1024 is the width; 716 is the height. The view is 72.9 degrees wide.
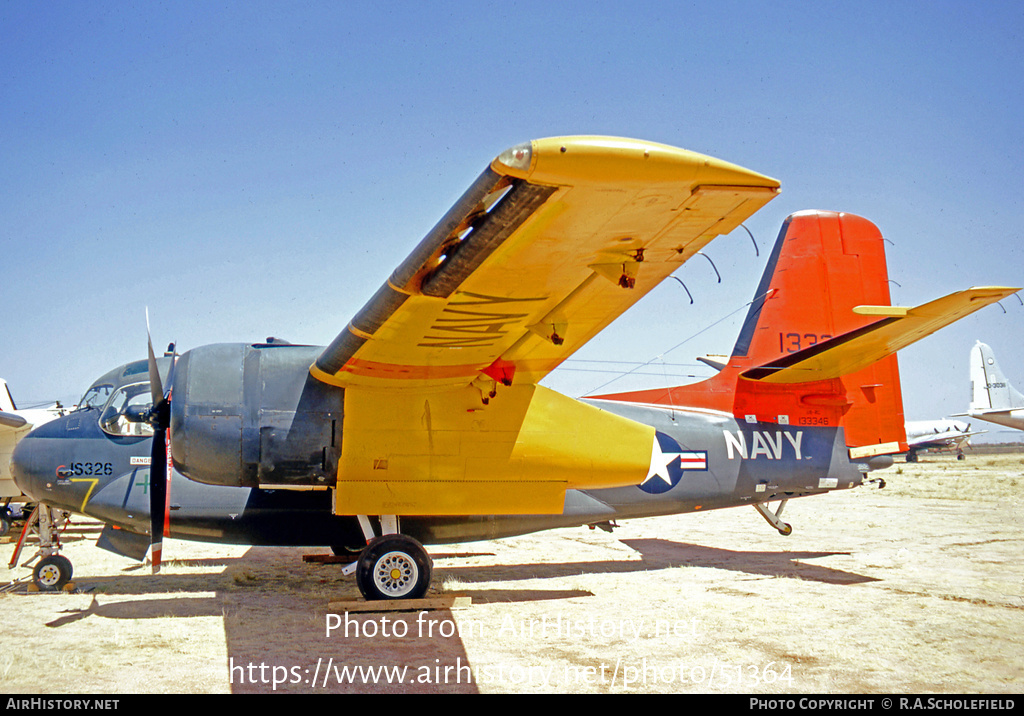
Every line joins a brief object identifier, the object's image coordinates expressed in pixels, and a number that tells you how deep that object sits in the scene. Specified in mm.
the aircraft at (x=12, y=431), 13383
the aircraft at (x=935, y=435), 53812
